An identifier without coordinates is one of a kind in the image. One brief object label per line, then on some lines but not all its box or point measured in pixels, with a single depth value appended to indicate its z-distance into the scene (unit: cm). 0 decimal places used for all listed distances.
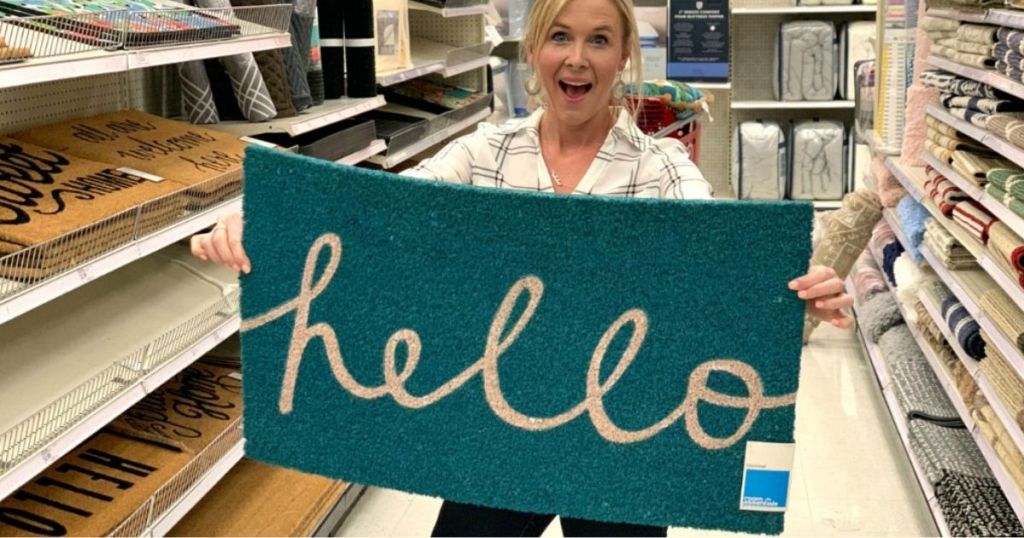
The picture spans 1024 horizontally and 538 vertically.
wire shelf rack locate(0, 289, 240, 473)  219
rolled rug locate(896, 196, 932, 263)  412
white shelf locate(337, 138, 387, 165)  389
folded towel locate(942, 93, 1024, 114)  326
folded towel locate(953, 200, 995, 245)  327
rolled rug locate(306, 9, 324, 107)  385
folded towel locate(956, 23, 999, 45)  336
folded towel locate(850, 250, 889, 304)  506
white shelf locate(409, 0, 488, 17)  522
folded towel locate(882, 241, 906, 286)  465
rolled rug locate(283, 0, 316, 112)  361
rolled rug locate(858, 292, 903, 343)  468
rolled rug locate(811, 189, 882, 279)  470
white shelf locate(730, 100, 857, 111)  809
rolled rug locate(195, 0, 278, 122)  334
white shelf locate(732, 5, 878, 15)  787
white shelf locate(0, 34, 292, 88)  201
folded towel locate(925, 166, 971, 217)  367
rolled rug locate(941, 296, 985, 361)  329
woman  184
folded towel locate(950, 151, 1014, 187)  338
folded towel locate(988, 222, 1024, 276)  283
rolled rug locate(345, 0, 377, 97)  411
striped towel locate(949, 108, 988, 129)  332
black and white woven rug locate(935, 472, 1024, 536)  292
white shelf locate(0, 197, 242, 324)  208
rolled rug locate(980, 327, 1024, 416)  284
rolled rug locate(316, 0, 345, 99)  410
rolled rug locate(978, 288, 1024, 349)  287
